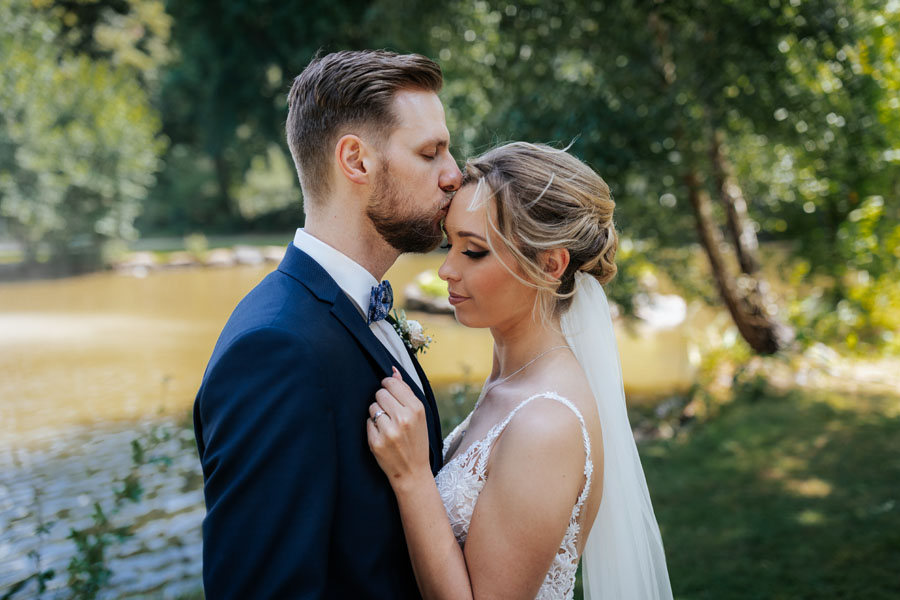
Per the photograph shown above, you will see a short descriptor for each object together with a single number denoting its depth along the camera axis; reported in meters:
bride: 1.84
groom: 1.51
